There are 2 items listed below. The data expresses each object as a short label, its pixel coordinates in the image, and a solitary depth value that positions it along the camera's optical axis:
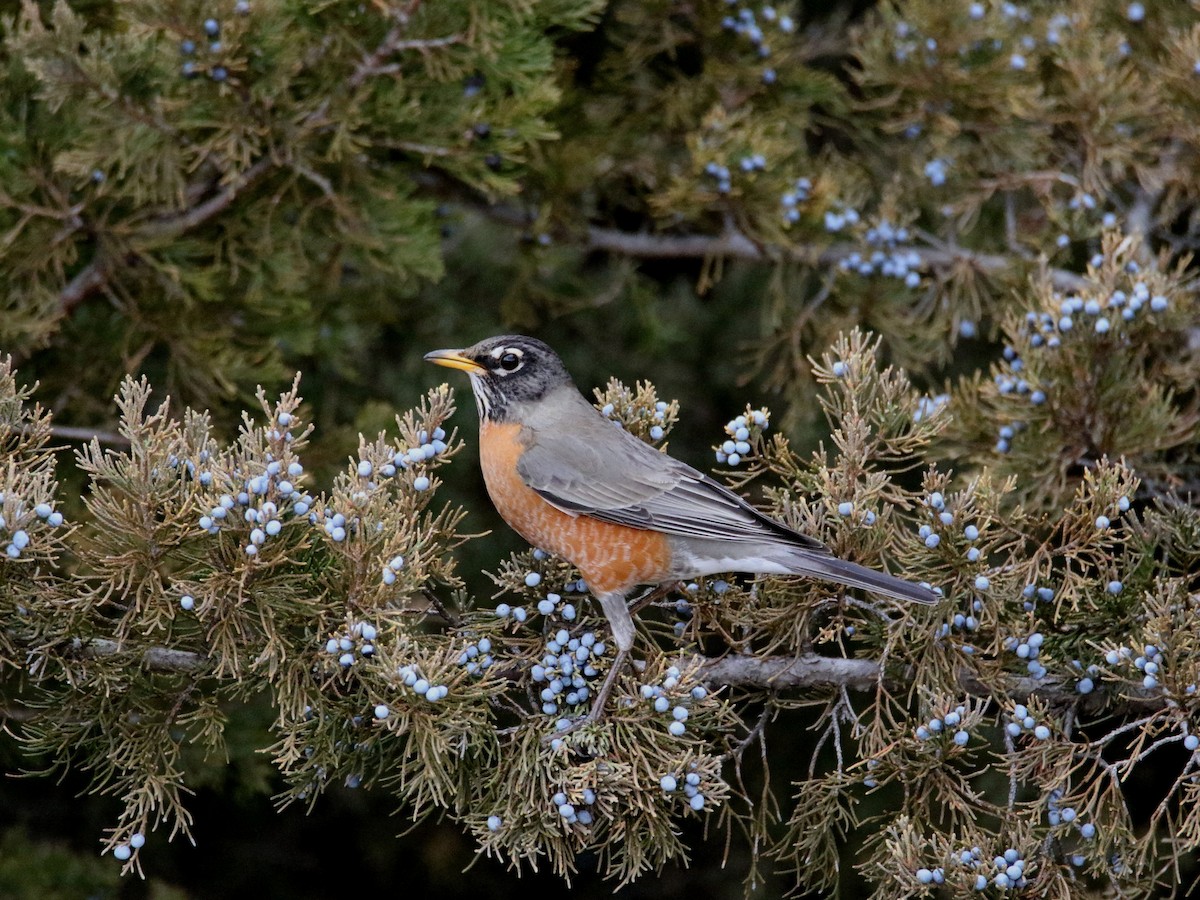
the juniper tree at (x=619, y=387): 5.70
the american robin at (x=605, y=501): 6.61
